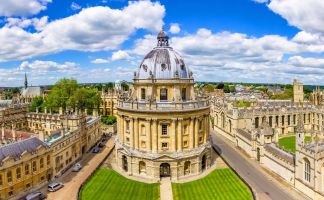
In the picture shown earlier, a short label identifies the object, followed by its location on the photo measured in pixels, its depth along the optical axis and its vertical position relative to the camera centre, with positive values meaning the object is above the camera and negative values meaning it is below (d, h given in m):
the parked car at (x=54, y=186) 42.84 -14.05
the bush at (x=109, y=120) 97.25 -10.56
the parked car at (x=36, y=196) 38.82 -13.99
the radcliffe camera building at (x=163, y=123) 48.12 -5.92
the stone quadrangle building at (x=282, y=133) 38.75 -9.72
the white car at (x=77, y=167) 52.22 -13.86
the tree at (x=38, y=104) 102.42 -5.37
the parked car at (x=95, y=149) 64.26 -13.29
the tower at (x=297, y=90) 111.44 -2.02
